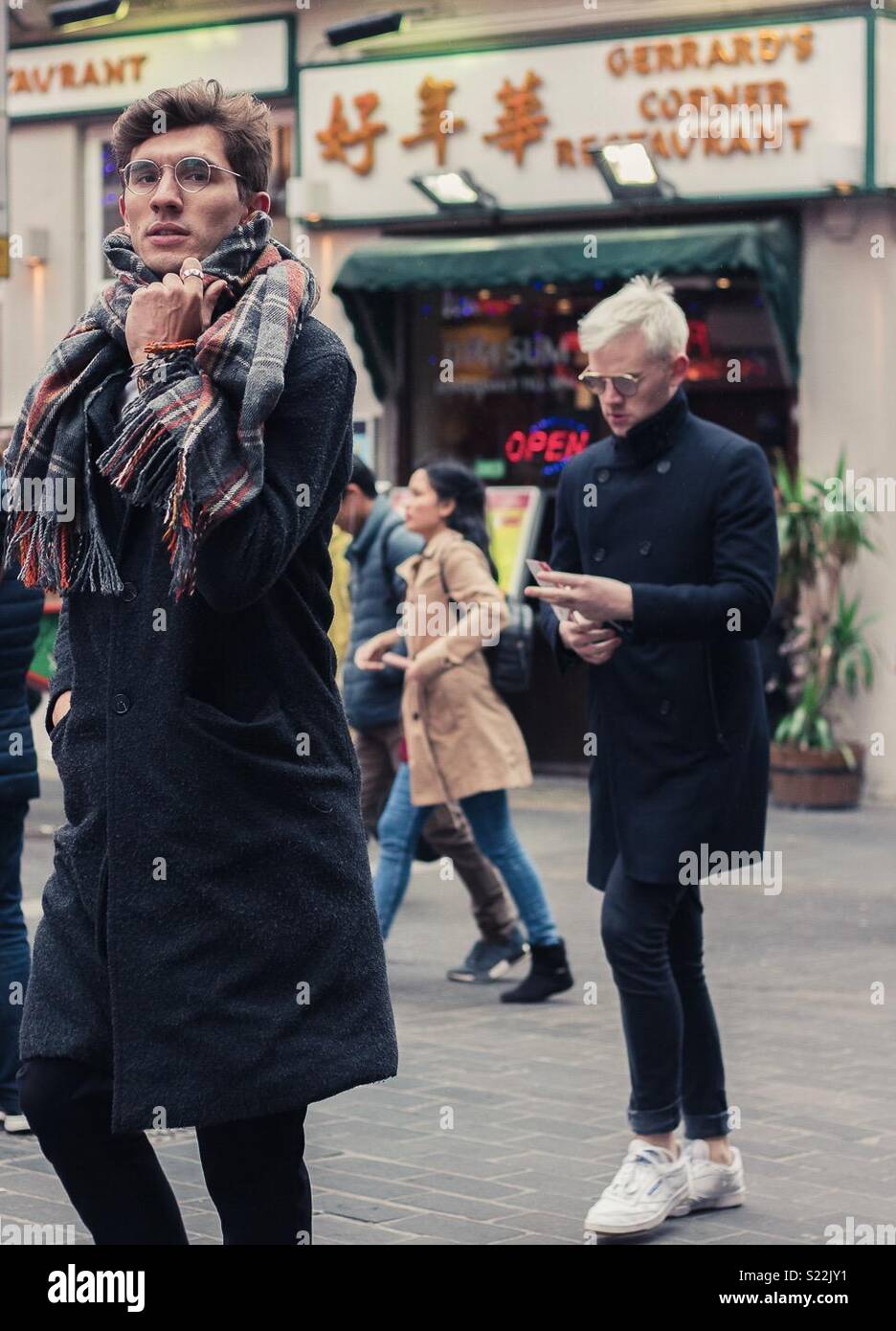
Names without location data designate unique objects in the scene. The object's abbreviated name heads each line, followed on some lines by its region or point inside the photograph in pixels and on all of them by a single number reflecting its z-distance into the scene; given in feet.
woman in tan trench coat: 25.09
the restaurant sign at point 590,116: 42.11
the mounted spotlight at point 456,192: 45.29
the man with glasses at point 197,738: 9.47
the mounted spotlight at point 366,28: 46.06
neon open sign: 45.88
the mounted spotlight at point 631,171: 42.73
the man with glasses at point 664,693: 15.28
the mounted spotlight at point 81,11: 48.87
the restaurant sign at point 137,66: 50.03
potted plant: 41.57
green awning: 41.78
